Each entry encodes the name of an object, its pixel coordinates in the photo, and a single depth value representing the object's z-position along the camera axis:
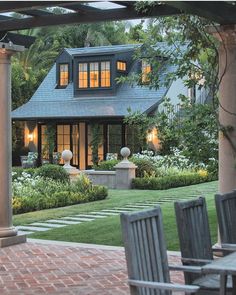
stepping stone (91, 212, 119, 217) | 12.97
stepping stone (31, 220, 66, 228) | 11.20
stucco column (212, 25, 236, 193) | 7.63
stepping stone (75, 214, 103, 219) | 12.67
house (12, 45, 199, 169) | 27.48
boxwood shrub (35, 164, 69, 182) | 16.89
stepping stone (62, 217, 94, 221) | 12.25
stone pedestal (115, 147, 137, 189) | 19.48
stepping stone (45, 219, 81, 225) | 11.66
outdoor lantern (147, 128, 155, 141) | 25.79
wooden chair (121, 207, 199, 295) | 3.43
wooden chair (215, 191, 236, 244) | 4.64
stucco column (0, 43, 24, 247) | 8.66
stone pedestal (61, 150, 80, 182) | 17.42
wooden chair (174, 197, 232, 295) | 4.14
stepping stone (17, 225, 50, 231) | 10.83
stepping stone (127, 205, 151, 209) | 14.27
